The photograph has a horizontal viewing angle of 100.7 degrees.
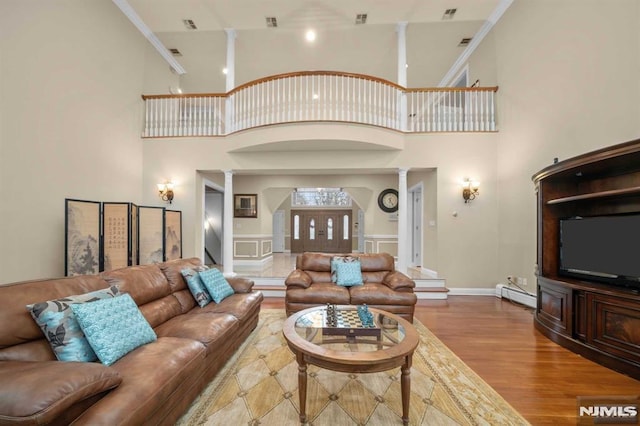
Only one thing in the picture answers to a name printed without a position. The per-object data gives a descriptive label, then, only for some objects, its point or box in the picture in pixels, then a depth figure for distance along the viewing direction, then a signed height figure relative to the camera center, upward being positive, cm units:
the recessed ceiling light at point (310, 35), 547 +379
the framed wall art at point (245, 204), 737 +35
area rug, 182 -138
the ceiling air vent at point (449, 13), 487 +379
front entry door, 1164 -72
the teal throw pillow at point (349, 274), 384 -84
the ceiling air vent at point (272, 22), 511 +383
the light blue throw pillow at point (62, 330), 152 -66
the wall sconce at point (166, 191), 538 +51
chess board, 223 -96
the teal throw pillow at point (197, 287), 284 -77
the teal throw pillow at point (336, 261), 395 -68
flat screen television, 257 -34
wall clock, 737 +45
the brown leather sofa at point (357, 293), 347 -101
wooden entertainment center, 238 -70
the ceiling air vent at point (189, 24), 511 +378
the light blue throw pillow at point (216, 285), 293 -78
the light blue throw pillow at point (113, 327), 159 -71
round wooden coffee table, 170 -97
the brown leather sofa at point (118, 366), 112 -83
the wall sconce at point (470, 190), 504 +51
